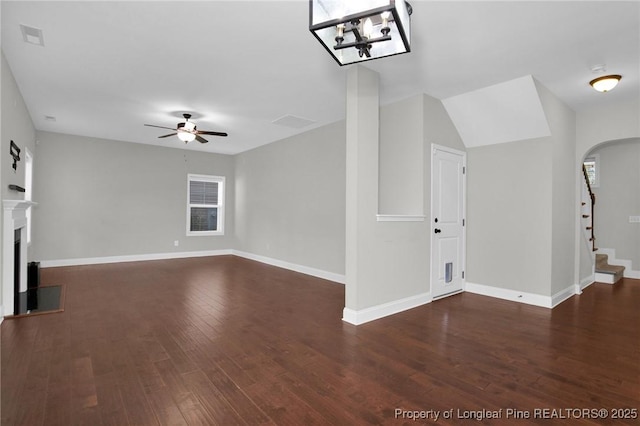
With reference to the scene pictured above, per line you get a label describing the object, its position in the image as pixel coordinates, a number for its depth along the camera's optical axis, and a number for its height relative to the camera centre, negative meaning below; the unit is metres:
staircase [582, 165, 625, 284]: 5.04 -0.37
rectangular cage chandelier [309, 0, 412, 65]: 1.64 +1.06
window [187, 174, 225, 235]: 8.25 +0.22
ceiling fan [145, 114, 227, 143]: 5.07 +1.31
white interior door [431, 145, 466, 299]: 4.25 -0.08
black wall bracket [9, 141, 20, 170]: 3.86 +0.74
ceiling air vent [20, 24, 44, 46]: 2.77 +1.59
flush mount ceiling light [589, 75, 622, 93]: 3.49 +1.47
